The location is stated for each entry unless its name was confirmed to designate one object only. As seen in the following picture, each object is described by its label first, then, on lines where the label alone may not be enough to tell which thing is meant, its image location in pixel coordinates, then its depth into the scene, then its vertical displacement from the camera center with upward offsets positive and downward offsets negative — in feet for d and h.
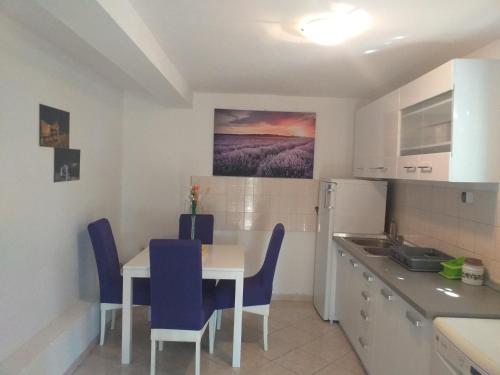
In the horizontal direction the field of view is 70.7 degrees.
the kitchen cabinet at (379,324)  5.91 -2.87
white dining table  8.41 -2.63
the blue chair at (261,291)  9.23 -2.96
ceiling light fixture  5.83 +2.83
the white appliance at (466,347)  4.13 -1.99
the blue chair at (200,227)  11.66 -1.61
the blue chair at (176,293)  7.58 -2.52
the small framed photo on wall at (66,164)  8.17 +0.24
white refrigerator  10.88 -0.90
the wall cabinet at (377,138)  8.73 +1.33
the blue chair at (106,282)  9.03 -2.75
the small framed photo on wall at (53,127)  7.49 +1.05
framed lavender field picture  12.66 +1.44
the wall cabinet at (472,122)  6.28 +1.20
